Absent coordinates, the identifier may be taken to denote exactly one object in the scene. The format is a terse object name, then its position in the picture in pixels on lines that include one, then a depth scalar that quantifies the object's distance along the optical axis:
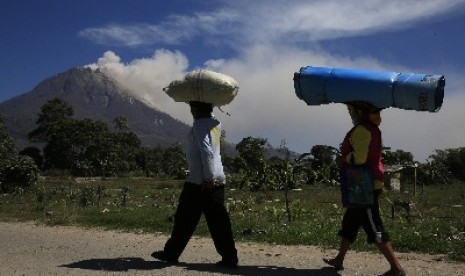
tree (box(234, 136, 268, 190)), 26.00
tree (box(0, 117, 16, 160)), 55.43
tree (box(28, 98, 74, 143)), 87.50
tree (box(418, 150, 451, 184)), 33.19
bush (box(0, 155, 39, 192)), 20.33
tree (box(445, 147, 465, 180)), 60.03
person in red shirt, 5.19
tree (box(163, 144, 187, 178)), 65.50
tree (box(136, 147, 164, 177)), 76.80
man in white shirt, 5.76
